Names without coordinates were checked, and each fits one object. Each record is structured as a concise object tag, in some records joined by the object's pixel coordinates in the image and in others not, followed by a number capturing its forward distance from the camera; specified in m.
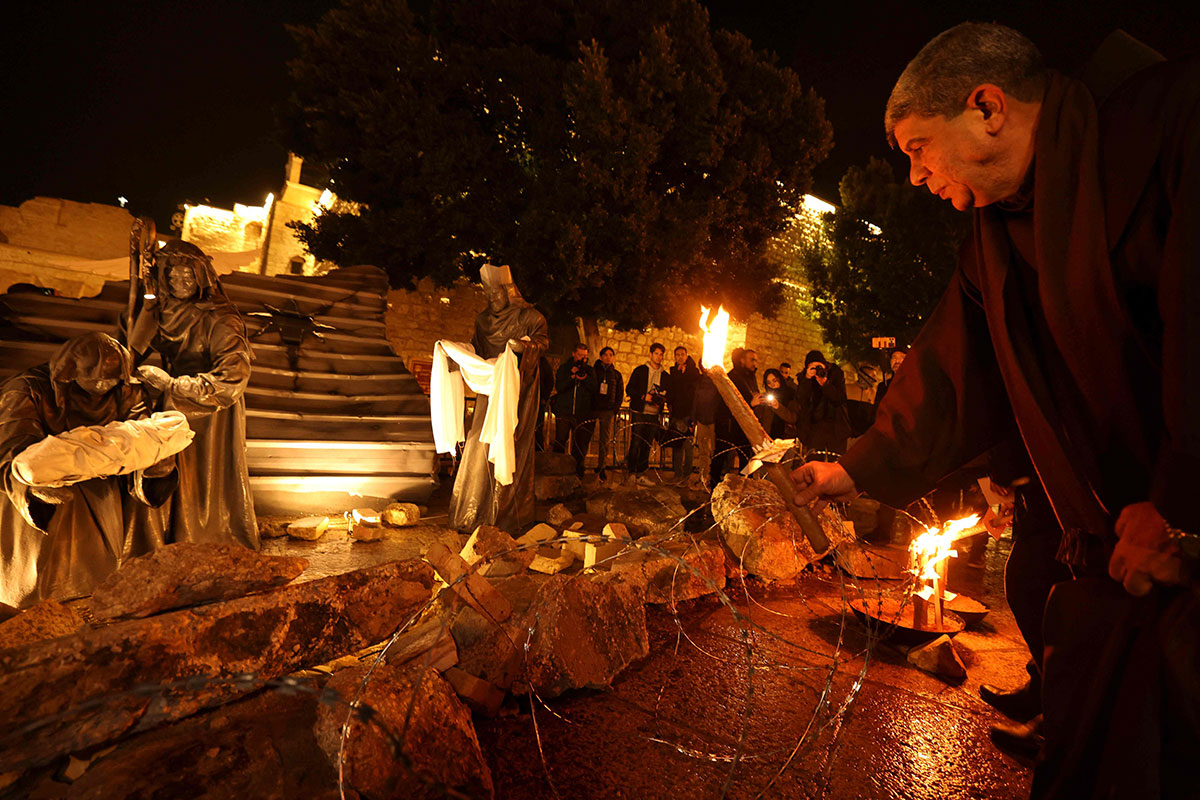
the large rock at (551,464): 7.83
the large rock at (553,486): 7.35
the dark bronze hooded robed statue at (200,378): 4.25
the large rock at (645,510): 5.97
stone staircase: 6.58
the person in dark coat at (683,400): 9.03
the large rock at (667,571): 3.74
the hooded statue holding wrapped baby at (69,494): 3.35
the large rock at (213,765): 1.68
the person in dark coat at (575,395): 9.02
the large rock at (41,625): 2.35
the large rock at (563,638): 2.56
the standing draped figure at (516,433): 6.43
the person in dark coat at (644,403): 9.57
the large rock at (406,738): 1.81
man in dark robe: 1.14
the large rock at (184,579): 2.41
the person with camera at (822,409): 7.32
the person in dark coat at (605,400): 9.05
